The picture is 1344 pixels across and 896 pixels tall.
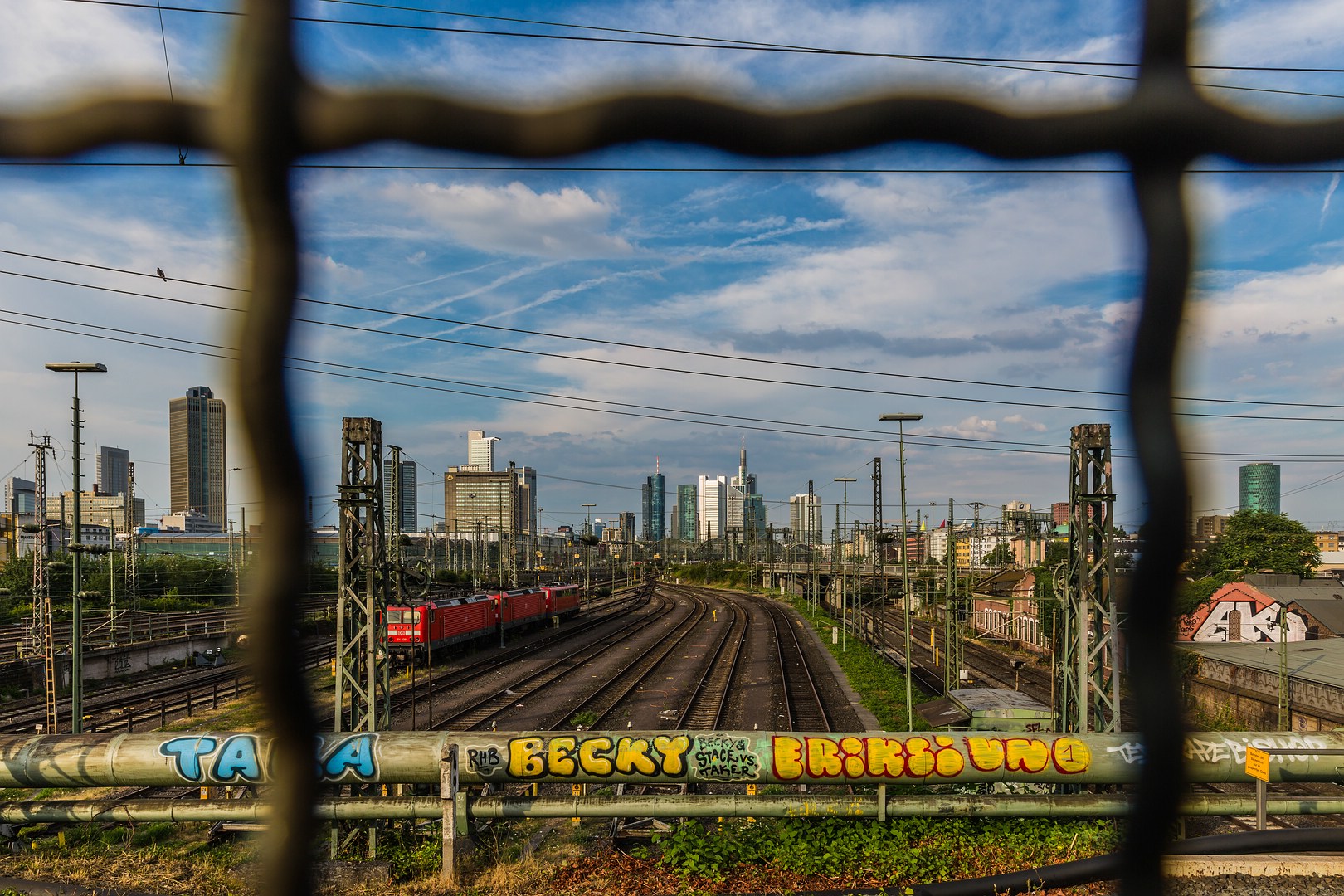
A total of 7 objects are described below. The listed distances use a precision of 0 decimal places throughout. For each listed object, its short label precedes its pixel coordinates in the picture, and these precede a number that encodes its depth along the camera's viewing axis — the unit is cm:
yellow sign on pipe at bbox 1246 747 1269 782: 729
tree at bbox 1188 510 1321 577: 4853
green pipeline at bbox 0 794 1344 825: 909
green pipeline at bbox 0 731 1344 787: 823
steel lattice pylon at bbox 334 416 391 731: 1248
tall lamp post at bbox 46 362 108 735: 1672
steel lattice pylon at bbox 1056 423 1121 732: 1312
